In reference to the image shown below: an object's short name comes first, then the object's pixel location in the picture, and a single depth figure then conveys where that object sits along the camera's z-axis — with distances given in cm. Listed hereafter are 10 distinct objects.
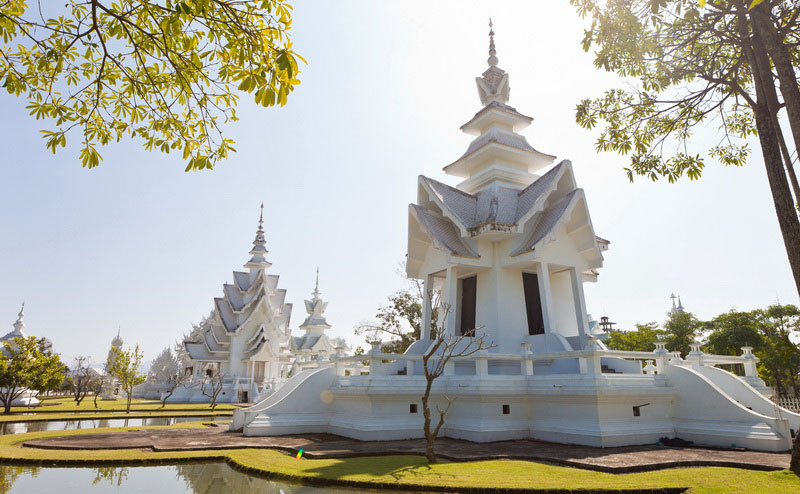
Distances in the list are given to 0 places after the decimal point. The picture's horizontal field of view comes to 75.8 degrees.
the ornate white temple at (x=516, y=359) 1250
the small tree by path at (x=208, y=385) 3778
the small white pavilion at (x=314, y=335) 5012
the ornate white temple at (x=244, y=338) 4166
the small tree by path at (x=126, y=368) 2697
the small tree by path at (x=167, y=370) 3871
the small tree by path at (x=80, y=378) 3754
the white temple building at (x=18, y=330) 5395
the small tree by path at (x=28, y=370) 2678
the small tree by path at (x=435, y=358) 1004
